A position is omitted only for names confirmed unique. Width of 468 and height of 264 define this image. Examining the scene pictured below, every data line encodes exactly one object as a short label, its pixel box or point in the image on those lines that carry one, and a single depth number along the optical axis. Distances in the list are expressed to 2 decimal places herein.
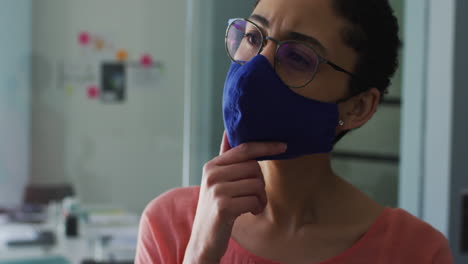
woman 0.99
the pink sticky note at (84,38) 4.15
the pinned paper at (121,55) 4.17
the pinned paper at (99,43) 4.14
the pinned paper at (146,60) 4.24
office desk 2.63
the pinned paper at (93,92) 4.19
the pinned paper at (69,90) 4.26
